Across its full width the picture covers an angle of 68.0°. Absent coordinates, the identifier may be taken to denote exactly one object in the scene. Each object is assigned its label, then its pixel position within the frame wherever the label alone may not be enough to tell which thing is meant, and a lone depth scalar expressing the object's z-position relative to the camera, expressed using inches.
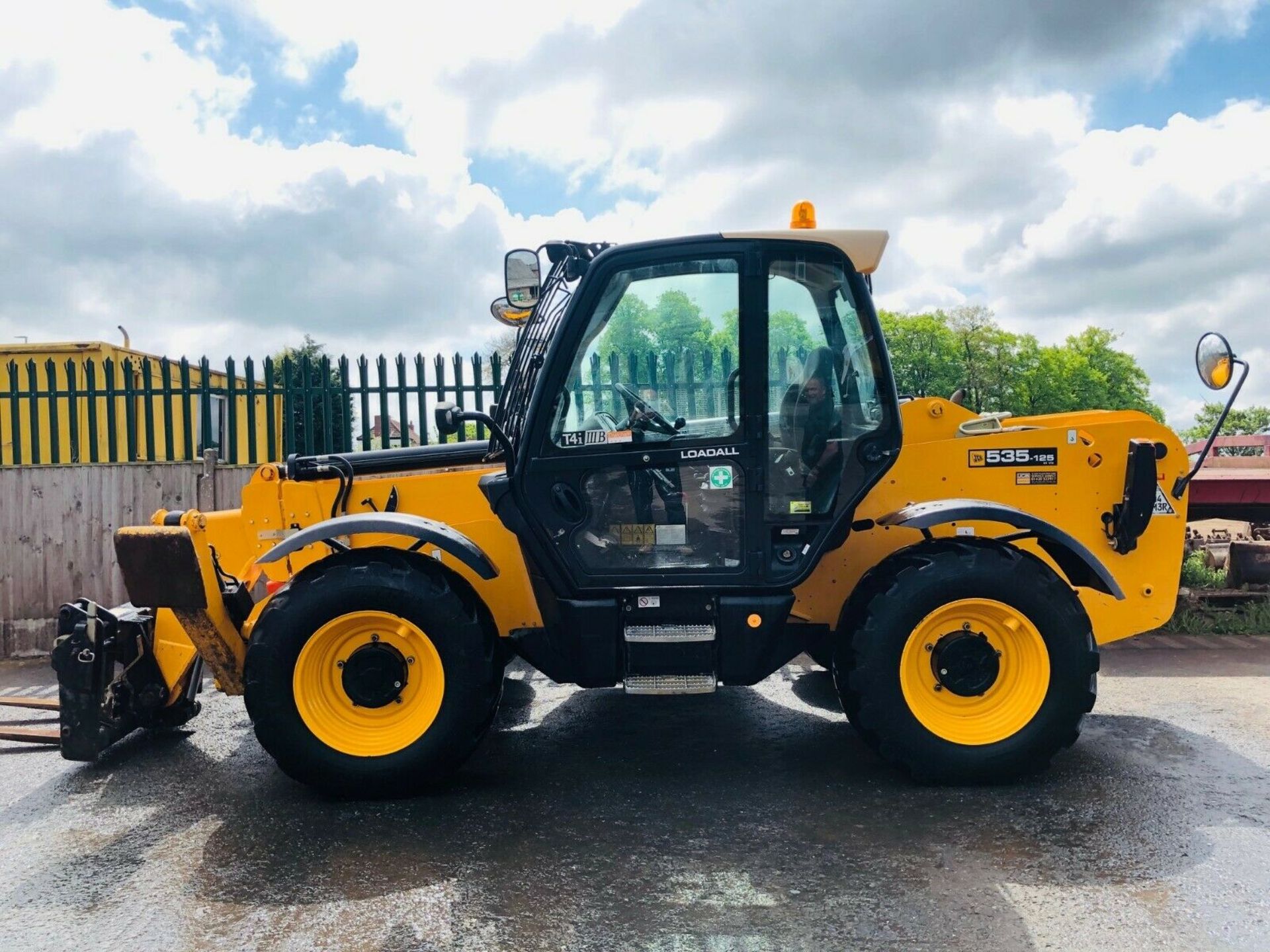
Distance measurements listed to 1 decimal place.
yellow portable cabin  323.6
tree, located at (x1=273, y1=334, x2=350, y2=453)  327.3
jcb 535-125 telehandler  163.5
